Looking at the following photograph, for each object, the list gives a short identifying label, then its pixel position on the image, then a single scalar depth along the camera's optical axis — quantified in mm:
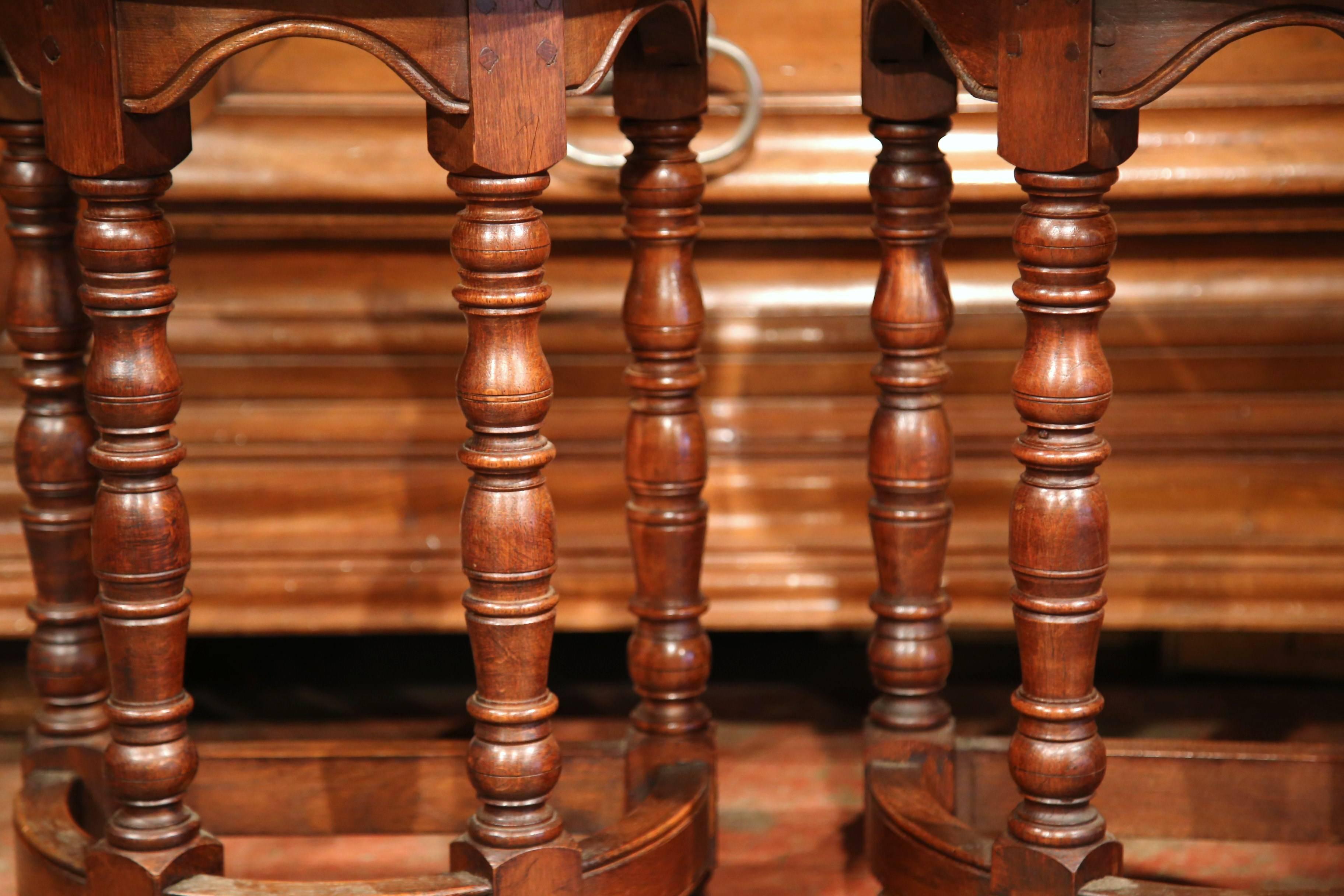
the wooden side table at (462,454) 1716
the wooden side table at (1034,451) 1700
